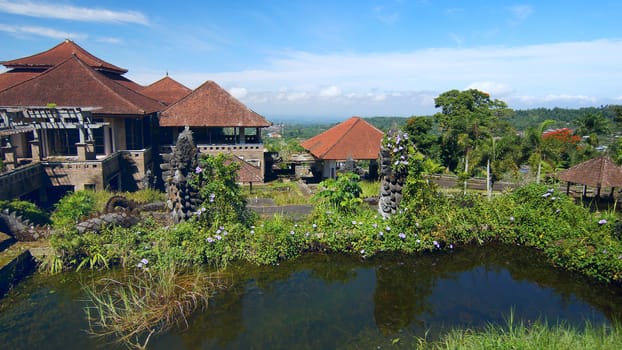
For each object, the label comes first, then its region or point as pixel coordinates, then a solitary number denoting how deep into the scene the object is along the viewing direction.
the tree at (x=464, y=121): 22.73
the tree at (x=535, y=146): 18.86
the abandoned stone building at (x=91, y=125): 15.78
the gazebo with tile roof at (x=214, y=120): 21.36
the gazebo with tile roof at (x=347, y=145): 21.80
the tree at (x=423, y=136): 28.42
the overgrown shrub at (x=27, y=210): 11.59
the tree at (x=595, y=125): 29.58
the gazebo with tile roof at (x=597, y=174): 15.73
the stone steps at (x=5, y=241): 10.17
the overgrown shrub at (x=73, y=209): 11.75
